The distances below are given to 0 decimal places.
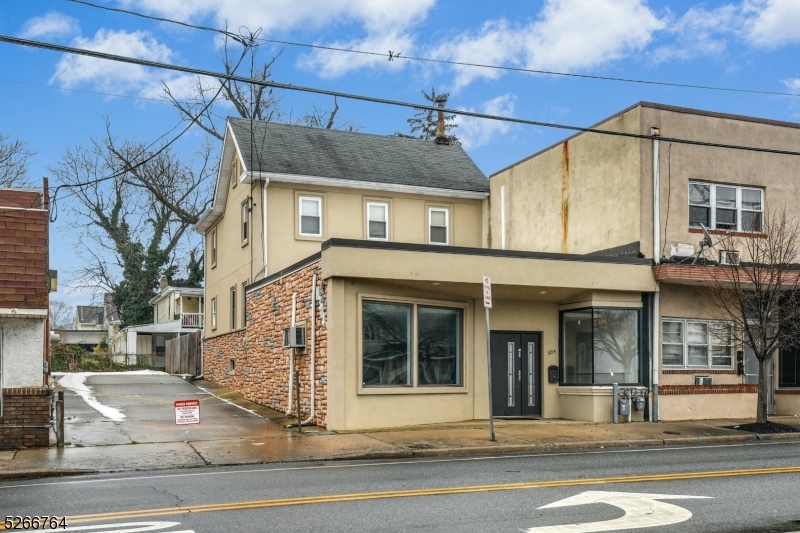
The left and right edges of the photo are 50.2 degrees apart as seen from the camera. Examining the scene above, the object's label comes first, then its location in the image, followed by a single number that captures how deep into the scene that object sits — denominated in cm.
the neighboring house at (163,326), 4959
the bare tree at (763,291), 1947
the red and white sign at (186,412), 1750
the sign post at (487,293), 1677
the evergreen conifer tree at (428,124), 5809
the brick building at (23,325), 1555
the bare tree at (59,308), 10411
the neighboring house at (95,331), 6525
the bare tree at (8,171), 4312
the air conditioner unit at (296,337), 1966
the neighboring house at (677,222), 2095
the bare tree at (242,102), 4234
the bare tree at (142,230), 4634
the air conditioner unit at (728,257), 2086
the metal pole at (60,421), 1555
